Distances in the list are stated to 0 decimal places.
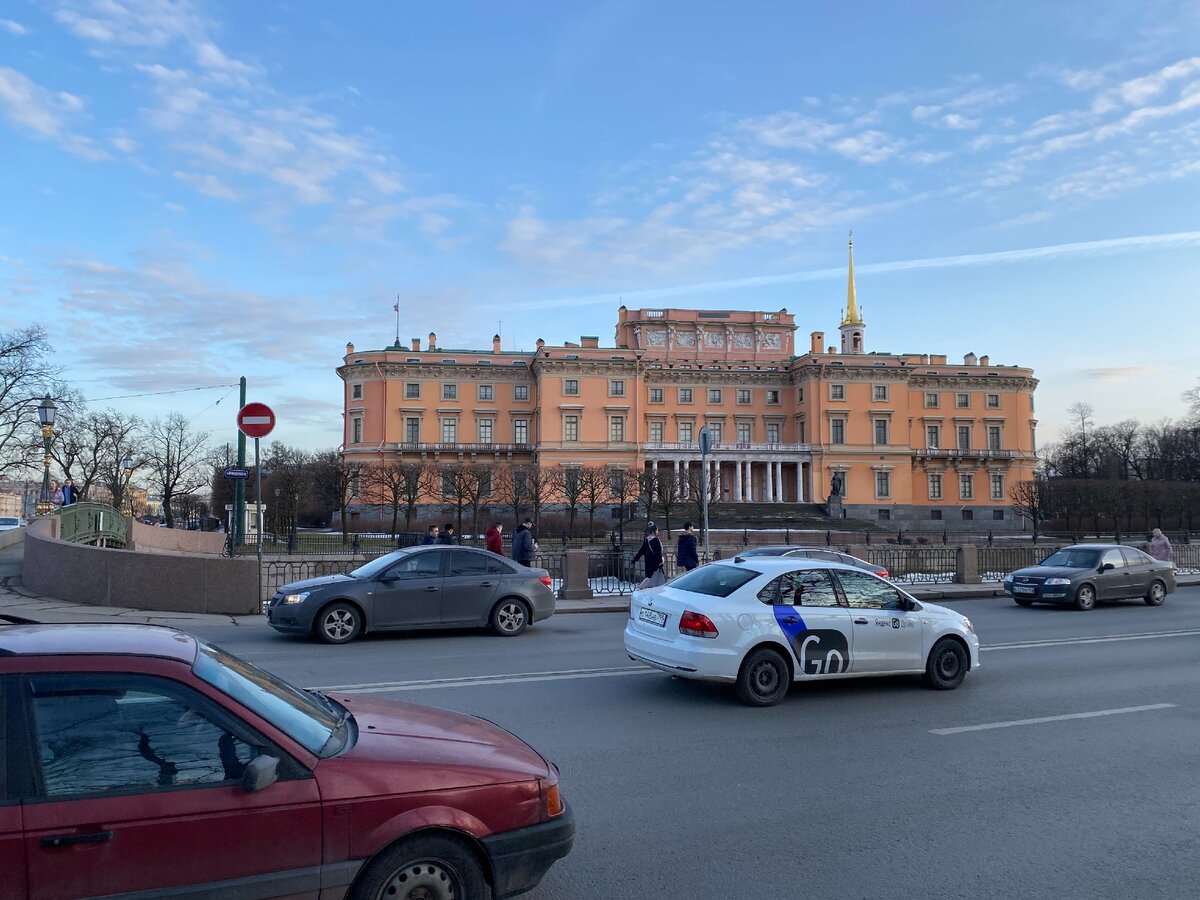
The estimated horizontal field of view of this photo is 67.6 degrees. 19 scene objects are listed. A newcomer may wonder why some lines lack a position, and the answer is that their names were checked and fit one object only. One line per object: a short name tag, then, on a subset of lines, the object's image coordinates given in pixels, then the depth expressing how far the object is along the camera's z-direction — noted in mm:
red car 3162
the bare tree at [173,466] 75438
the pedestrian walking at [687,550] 19875
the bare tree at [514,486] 64188
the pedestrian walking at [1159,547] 24875
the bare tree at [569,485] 60631
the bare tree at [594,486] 65250
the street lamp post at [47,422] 27031
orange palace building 88062
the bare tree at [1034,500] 71769
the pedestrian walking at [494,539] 20031
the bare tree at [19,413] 44625
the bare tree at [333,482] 59812
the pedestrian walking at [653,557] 19562
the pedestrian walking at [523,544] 20000
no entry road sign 15523
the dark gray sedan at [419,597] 13023
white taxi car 9102
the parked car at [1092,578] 19922
